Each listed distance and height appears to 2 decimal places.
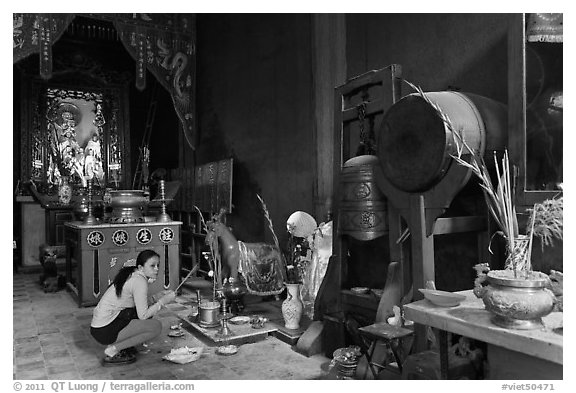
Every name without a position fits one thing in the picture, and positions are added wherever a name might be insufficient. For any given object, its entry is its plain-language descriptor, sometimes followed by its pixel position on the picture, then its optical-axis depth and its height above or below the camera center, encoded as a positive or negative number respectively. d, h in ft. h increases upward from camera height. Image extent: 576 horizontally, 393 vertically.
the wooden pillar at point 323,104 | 15.60 +3.08
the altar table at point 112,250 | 18.03 -2.16
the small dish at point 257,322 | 14.11 -3.91
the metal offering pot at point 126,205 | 19.35 -0.38
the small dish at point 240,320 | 14.67 -3.94
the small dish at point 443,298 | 7.45 -1.69
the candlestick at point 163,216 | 19.71 -0.87
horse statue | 16.40 -2.43
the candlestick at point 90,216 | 18.93 -0.83
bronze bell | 10.83 -0.20
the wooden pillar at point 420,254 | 9.17 -1.21
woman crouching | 11.94 -2.97
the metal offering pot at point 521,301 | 6.15 -1.45
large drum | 8.75 +1.17
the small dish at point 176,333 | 14.01 -4.16
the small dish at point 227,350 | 12.23 -4.08
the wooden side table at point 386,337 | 8.79 -2.71
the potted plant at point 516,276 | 6.19 -1.18
